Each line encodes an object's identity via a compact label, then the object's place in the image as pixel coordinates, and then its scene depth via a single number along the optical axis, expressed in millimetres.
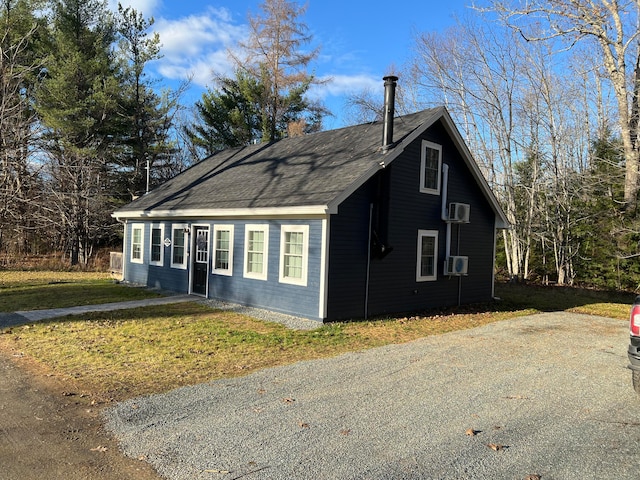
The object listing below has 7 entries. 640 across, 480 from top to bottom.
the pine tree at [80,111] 24312
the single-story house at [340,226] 10695
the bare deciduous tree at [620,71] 15617
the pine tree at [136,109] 27812
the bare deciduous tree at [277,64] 27469
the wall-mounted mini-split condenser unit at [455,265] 12984
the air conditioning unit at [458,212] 12922
